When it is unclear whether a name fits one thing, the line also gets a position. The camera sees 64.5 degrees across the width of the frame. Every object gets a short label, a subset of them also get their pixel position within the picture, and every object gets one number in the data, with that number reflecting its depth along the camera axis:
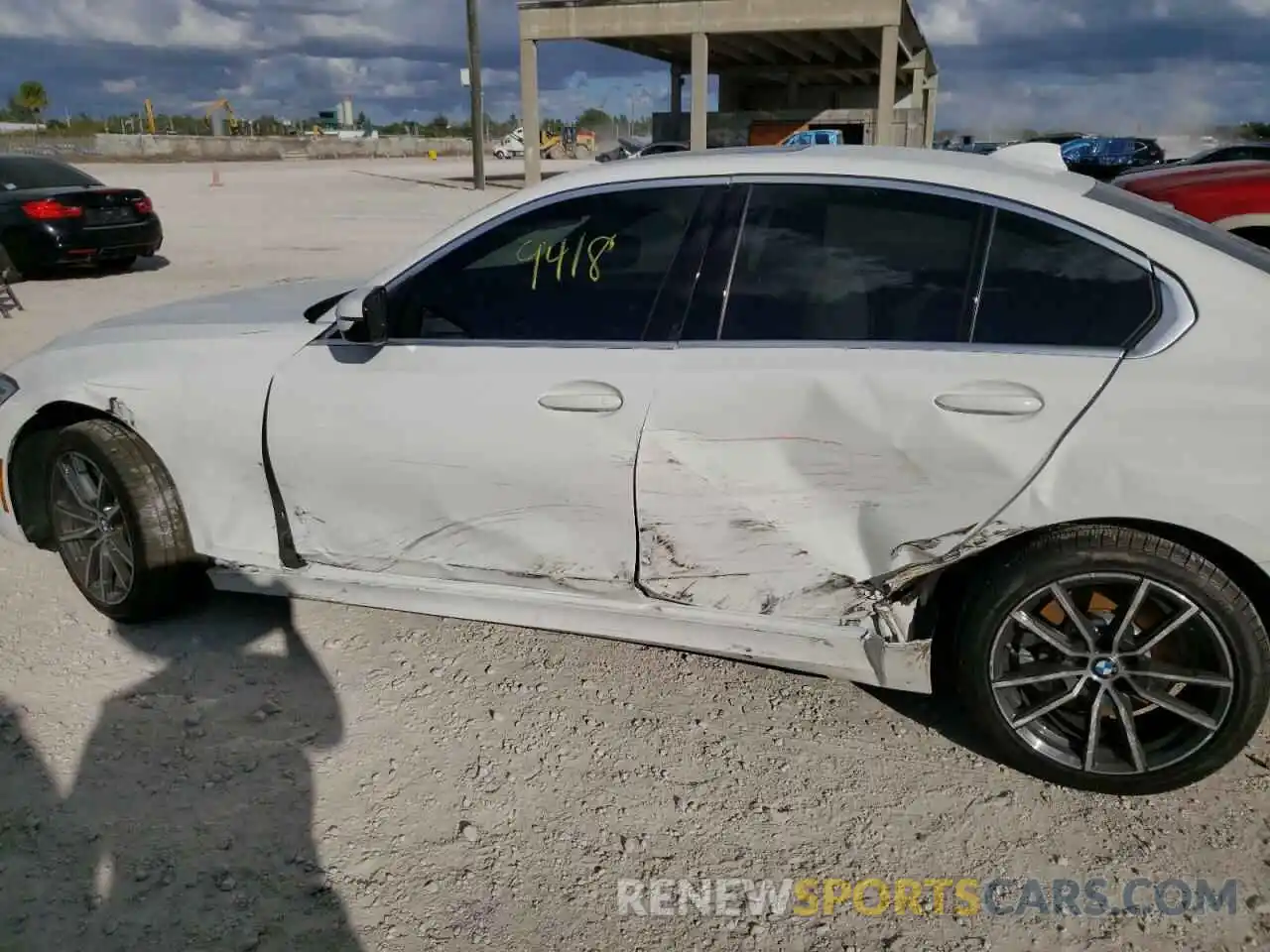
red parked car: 5.85
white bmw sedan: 2.62
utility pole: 30.81
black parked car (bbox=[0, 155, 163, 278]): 12.25
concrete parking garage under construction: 27.33
